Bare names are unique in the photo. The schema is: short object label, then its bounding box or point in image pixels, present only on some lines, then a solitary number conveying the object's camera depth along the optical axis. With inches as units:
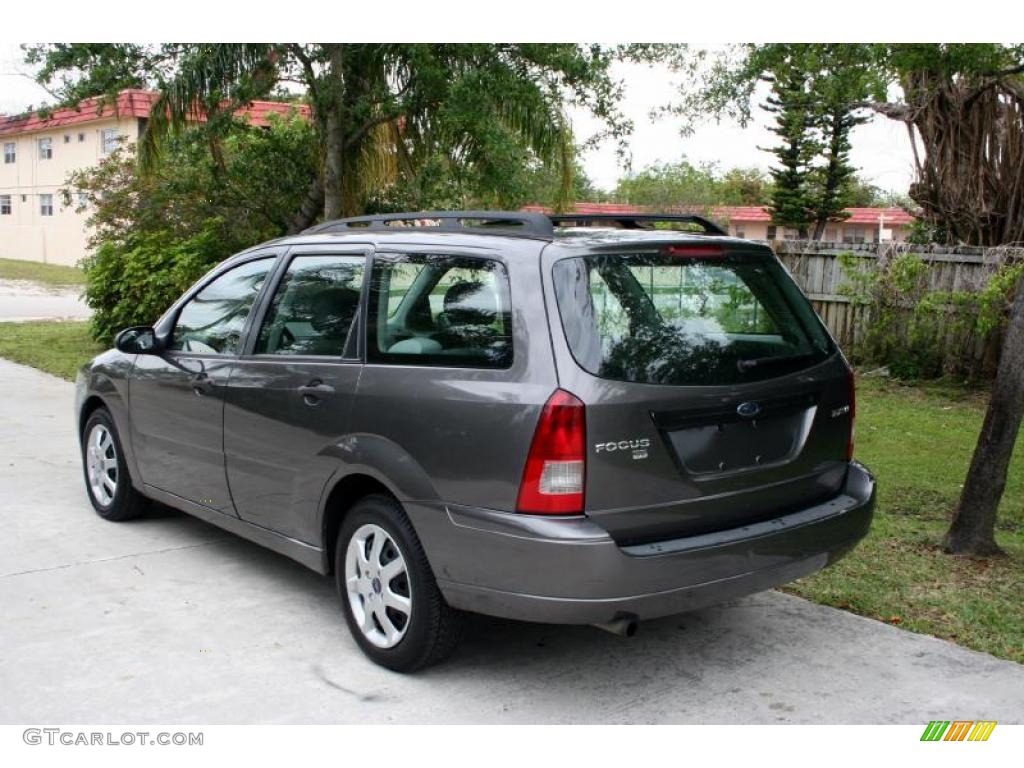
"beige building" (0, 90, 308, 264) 1544.0
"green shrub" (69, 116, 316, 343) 545.3
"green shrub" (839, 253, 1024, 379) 449.7
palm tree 441.4
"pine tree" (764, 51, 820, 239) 1572.3
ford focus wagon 144.4
